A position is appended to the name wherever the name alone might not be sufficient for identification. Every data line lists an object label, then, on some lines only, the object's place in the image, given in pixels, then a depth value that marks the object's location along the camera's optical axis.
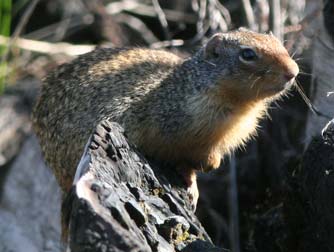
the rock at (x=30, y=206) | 10.89
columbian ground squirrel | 8.44
